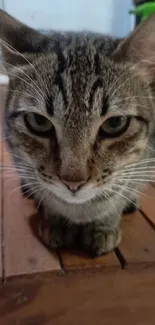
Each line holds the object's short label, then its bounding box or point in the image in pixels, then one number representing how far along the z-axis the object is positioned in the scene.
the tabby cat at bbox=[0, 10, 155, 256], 0.14
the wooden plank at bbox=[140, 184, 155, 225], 0.19
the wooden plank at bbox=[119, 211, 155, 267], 0.15
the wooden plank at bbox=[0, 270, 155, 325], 0.13
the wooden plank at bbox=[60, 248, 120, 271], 0.15
